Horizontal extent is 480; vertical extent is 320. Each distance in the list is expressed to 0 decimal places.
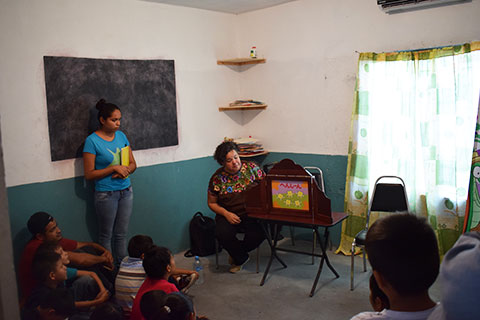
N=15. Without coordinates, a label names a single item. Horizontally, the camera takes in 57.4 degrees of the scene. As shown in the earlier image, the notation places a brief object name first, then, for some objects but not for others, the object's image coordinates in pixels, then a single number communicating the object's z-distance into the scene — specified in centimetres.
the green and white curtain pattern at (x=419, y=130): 382
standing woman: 385
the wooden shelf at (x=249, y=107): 523
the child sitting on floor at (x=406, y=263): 128
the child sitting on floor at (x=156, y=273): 249
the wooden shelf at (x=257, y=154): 520
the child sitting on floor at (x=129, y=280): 275
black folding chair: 395
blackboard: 382
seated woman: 411
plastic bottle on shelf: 523
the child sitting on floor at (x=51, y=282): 285
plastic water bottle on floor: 404
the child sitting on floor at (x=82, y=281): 305
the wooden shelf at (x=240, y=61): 519
